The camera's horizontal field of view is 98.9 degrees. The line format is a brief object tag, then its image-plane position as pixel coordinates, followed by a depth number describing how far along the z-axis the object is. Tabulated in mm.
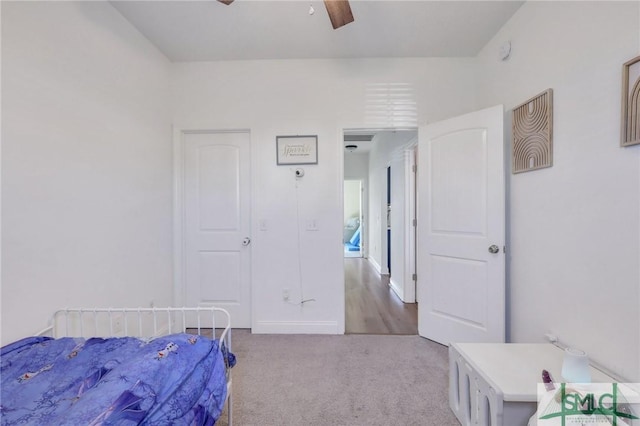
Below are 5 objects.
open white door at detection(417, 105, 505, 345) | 2139
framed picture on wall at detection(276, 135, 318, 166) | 2678
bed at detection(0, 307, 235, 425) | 867
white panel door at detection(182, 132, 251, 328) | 2805
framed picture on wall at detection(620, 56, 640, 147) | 1251
